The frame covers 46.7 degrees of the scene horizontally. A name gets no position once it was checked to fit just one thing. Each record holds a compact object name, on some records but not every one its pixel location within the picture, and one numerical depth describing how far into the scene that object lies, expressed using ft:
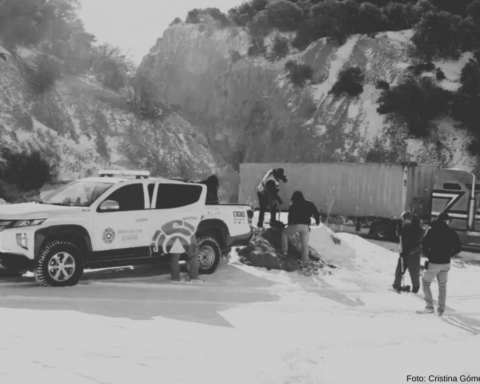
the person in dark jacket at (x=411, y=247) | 37.01
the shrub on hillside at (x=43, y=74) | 127.03
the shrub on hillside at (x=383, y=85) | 159.69
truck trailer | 65.87
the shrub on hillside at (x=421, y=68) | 157.69
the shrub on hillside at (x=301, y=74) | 172.55
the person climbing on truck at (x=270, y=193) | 48.06
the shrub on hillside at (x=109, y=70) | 147.33
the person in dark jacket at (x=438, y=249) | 29.81
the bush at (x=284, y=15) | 191.62
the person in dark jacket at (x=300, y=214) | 41.75
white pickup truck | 29.99
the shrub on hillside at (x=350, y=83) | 163.22
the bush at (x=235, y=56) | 184.84
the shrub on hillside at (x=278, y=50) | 182.09
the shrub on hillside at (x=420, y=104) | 146.20
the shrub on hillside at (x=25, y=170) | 103.50
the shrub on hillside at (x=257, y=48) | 184.34
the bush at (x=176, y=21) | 212.02
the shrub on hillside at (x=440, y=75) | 153.17
